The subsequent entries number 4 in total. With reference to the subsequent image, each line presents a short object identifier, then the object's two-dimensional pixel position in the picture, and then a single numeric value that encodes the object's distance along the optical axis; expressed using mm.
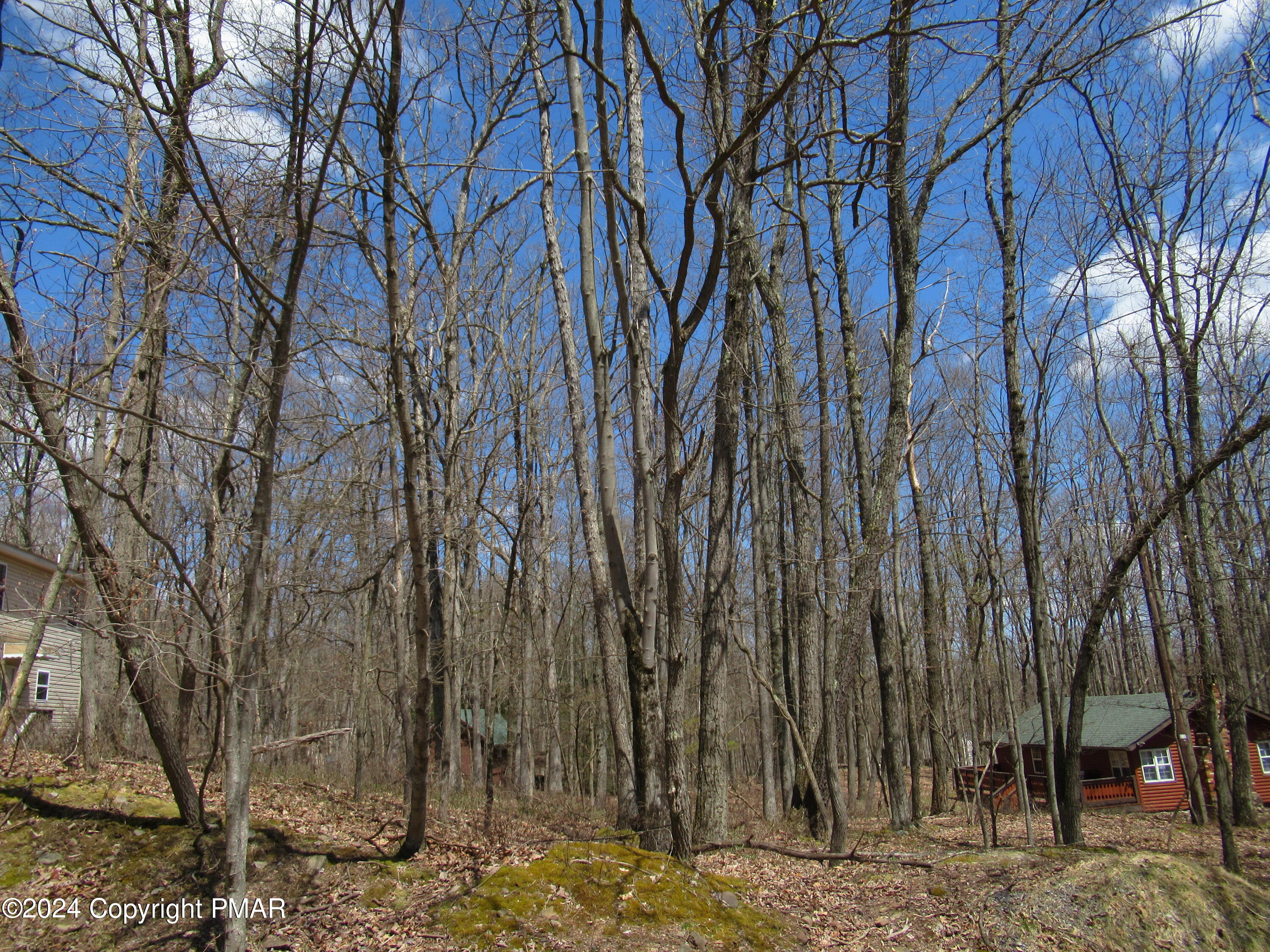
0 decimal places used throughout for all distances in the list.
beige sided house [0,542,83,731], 16391
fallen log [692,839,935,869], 6316
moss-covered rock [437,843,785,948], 4309
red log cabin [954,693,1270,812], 19859
